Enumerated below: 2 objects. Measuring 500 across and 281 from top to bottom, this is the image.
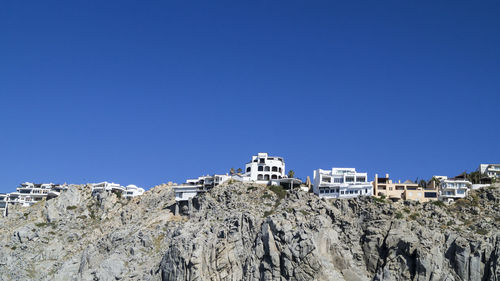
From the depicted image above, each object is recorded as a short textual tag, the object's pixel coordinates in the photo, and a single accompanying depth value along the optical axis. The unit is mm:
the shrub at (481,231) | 93125
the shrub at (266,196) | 109394
